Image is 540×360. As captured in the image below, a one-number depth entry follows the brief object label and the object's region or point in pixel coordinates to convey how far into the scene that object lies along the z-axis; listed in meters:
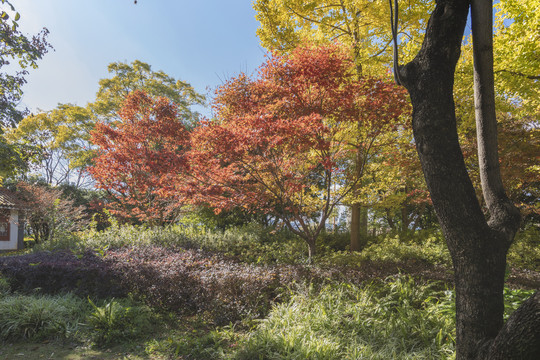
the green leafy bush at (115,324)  3.95
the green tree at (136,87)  20.14
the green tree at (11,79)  5.71
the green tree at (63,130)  19.69
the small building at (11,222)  14.45
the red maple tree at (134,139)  8.72
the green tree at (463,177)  1.89
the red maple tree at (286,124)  5.10
